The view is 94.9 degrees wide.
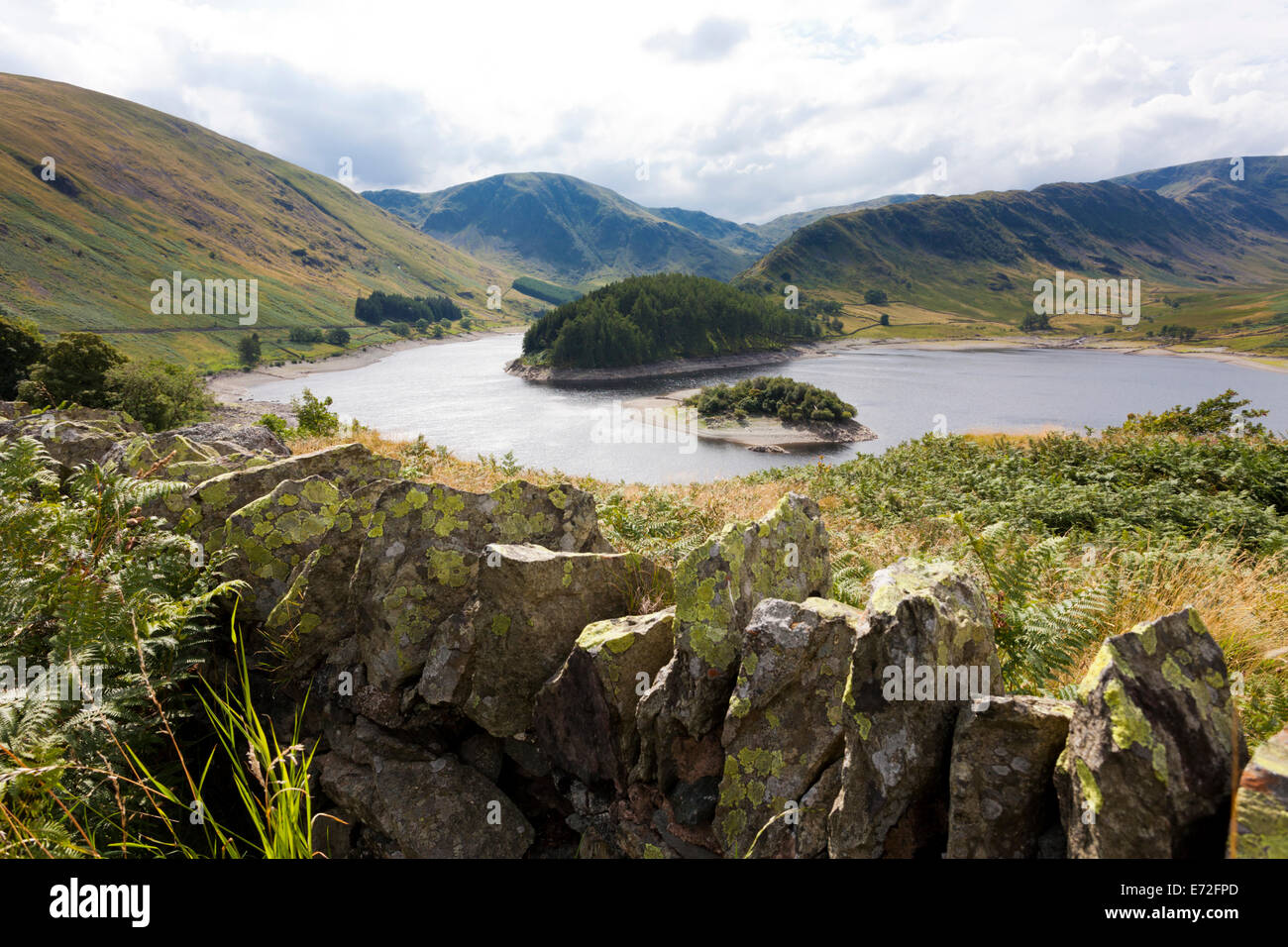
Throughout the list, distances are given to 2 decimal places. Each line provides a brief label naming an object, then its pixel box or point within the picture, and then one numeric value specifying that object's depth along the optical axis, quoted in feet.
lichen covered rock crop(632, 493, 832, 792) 13.58
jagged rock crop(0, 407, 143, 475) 31.12
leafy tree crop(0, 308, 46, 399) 145.69
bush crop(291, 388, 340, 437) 90.68
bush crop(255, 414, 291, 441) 81.82
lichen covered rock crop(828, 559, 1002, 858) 10.37
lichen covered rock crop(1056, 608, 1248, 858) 7.71
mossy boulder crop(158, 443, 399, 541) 20.95
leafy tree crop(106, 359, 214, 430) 143.74
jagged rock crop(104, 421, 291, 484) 23.43
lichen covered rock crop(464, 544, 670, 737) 16.65
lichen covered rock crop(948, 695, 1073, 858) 9.45
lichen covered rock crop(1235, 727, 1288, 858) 6.82
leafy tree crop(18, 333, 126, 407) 140.05
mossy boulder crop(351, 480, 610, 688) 17.84
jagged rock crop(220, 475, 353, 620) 19.29
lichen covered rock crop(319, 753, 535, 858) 15.69
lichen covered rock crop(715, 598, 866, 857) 12.22
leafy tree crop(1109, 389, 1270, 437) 79.10
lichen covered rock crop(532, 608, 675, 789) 14.73
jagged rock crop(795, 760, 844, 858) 11.27
